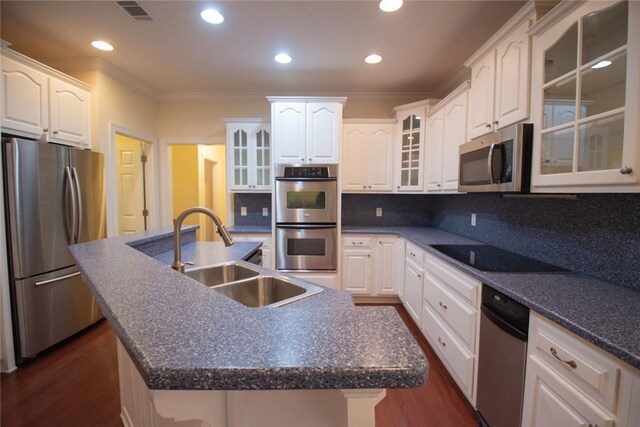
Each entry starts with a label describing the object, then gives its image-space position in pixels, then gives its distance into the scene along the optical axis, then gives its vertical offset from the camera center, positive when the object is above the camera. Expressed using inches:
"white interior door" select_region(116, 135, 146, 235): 142.9 +6.3
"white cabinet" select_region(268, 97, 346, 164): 121.5 +31.3
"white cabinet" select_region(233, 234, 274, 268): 128.1 -19.3
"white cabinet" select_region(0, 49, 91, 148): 79.7 +30.5
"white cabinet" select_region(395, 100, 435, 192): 122.8 +26.2
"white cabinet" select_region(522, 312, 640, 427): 33.8 -25.2
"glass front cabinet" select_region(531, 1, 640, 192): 40.7 +18.6
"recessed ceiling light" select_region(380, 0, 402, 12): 72.7 +52.6
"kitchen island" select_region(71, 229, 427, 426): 17.3 -10.6
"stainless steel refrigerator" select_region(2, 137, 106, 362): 80.0 -12.0
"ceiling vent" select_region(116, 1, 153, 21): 75.5 +53.4
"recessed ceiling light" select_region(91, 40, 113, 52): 96.7 +54.4
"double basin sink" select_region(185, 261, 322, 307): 47.8 -16.5
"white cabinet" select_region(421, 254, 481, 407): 64.7 -32.1
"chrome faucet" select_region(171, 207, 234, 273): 48.8 -6.4
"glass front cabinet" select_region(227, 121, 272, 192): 135.9 +21.2
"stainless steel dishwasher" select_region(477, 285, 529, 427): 49.5 -30.9
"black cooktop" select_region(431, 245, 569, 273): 63.5 -15.3
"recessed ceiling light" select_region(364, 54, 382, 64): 102.8 +53.9
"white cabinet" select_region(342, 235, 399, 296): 127.5 -28.8
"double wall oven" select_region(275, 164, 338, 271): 122.3 -7.4
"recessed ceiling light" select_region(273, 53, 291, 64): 103.3 +54.2
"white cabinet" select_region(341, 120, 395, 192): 134.1 +21.7
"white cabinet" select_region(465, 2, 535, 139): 61.2 +31.3
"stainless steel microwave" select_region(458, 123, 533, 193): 60.8 +10.1
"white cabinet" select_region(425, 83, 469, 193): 92.0 +23.1
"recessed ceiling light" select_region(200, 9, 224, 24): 78.5 +53.2
